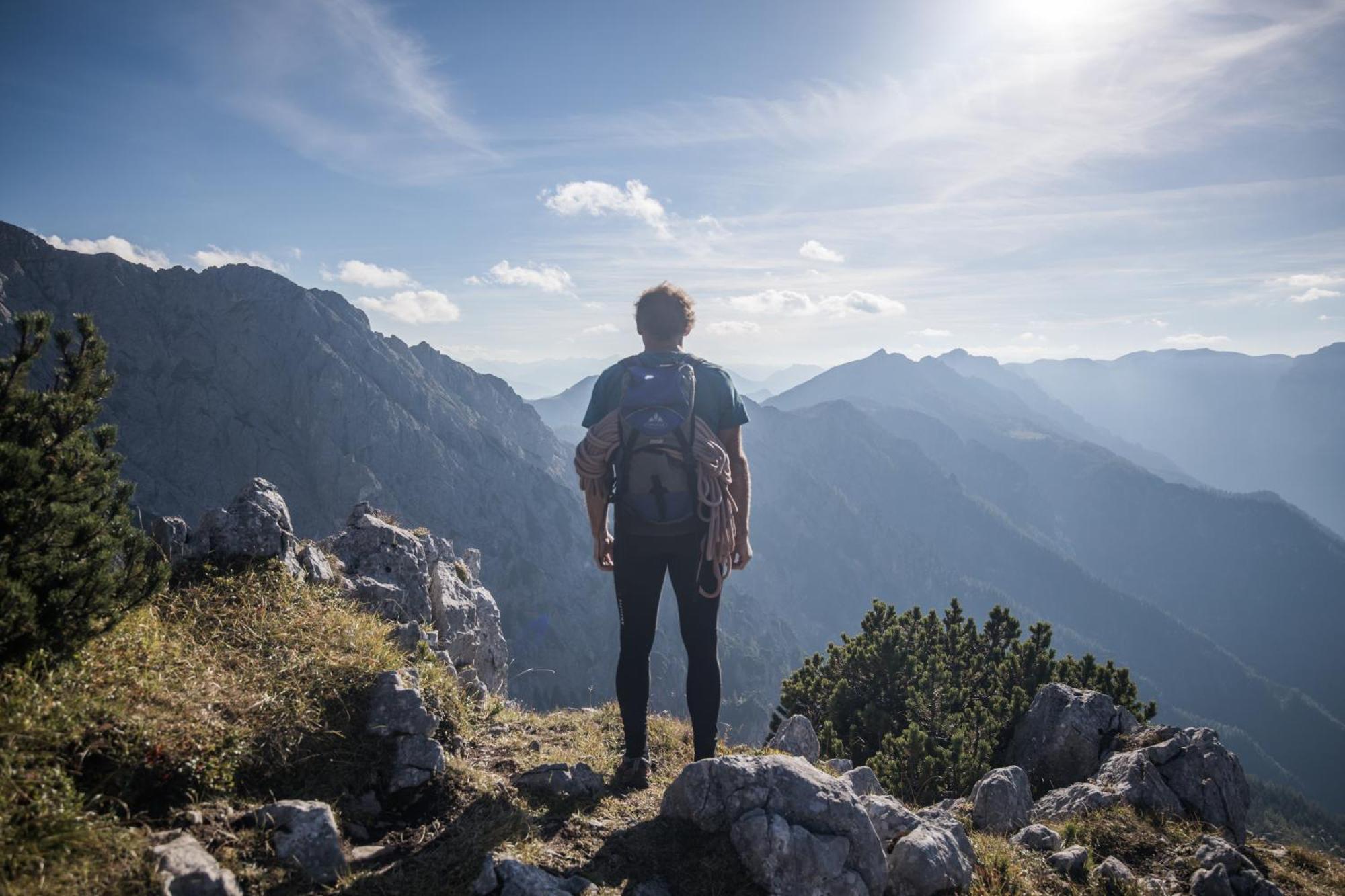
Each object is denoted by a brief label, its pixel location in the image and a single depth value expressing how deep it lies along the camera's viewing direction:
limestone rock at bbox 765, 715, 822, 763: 9.02
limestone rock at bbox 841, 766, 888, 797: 7.06
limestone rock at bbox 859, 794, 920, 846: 5.15
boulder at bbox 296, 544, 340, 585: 8.13
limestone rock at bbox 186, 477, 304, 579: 7.27
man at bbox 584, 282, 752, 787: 5.78
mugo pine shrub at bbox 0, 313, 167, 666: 4.37
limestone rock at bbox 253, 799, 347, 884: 3.95
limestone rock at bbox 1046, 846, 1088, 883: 5.39
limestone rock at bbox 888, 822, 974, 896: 4.64
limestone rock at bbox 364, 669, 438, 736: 5.36
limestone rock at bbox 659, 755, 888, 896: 4.36
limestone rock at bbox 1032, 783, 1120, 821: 6.93
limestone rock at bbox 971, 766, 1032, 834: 6.91
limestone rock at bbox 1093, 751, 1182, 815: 6.93
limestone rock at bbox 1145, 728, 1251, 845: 7.06
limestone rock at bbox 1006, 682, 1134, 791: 9.15
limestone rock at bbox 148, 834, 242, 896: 3.37
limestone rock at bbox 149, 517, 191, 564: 7.12
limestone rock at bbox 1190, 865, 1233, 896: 5.28
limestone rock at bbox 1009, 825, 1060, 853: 5.86
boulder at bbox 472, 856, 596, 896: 3.91
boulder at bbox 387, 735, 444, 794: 5.08
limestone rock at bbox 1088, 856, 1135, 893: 5.20
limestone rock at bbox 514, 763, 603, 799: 5.57
